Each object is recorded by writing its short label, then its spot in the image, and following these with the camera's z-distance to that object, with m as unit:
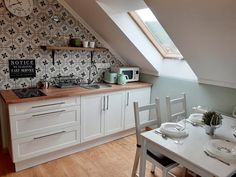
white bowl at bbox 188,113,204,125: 1.95
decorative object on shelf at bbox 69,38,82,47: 2.83
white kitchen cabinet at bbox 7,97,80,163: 2.16
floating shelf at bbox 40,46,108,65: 2.60
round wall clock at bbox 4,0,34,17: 2.40
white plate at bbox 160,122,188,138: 1.63
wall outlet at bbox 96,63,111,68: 3.28
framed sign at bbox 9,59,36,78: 2.53
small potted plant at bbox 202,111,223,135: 1.66
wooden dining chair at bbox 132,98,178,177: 1.74
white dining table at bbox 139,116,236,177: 1.23
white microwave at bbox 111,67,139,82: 3.23
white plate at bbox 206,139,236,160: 1.33
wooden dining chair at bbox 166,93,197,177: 2.13
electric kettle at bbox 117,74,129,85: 3.13
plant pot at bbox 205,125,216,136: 1.69
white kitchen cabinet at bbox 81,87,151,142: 2.68
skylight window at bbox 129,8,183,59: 2.73
